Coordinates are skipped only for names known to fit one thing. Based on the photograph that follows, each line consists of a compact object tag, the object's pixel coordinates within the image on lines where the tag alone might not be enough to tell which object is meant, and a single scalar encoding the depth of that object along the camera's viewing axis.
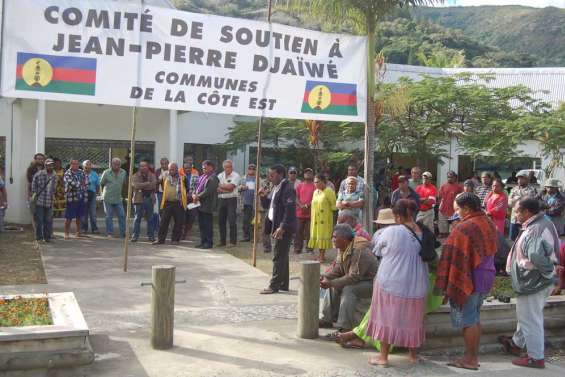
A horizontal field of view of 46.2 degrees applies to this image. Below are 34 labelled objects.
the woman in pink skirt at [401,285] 6.00
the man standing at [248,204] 15.07
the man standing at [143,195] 13.77
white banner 8.41
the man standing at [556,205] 11.73
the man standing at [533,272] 6.25
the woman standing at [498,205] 12.66
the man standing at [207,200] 13.39
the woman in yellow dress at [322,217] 11.93
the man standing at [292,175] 13.44
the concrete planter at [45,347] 5.16
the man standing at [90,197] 14.46
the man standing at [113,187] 13.98
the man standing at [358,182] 11.58
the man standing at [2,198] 13.69
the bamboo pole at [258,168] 9.93
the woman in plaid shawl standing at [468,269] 5.98
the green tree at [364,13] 11.63
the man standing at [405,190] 12.03
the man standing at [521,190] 13.09
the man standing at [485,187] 14.49
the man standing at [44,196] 12.83
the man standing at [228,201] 13.66
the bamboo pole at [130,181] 9.04
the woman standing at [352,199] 11.42
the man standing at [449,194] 15.08
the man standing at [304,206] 13.07
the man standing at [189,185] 14.51
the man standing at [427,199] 13.77
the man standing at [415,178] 14.46
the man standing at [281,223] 8.98
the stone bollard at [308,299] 6.85
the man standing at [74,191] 13.83
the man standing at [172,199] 13.62
